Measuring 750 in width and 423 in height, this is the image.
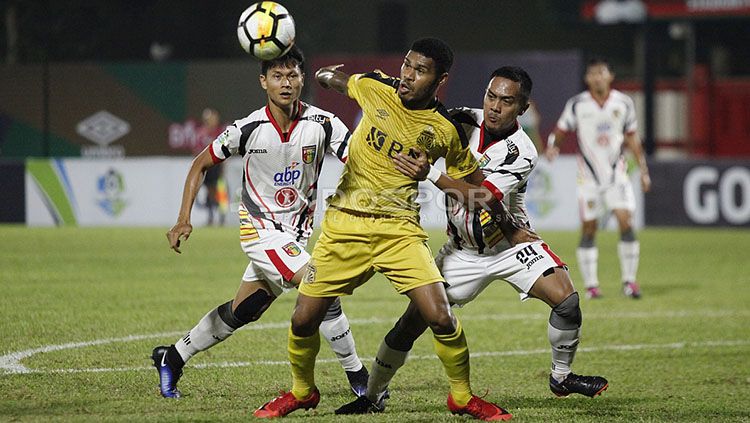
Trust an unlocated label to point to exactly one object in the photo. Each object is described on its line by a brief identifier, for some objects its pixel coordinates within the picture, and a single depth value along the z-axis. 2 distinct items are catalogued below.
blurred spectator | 42.84
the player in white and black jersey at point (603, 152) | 25.58
